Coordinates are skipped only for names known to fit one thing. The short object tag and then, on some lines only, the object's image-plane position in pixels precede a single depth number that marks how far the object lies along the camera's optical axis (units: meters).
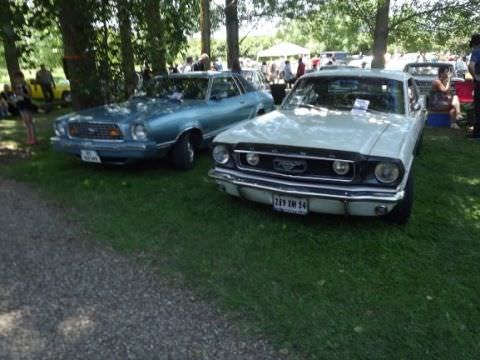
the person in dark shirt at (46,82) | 16.86
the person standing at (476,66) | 7.86
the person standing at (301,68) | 20.30
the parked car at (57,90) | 18.33
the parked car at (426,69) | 13.39
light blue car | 5.89
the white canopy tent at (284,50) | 33.75
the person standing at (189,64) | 16.20
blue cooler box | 9.95
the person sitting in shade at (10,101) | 13.85
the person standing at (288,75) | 22.72
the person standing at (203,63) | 13.87
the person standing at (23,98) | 8.49
